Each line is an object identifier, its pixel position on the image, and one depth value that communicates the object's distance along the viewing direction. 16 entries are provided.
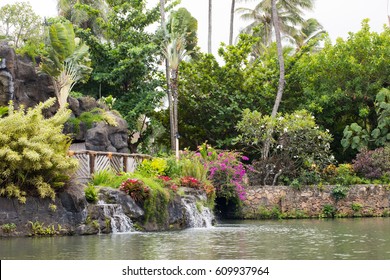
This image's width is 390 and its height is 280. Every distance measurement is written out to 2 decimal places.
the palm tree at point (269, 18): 45.72
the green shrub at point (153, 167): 23.77
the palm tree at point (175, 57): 30.78
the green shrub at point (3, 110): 23.31
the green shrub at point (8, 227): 17.34
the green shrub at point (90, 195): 19.11
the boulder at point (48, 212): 17.59
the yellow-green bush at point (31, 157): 17.44
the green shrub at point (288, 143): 28.27
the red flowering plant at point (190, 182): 23.55
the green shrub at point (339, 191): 28.09
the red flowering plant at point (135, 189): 20.06
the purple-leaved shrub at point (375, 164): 28.98
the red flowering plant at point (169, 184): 21.75
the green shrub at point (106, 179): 20.69
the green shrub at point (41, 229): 17.78
